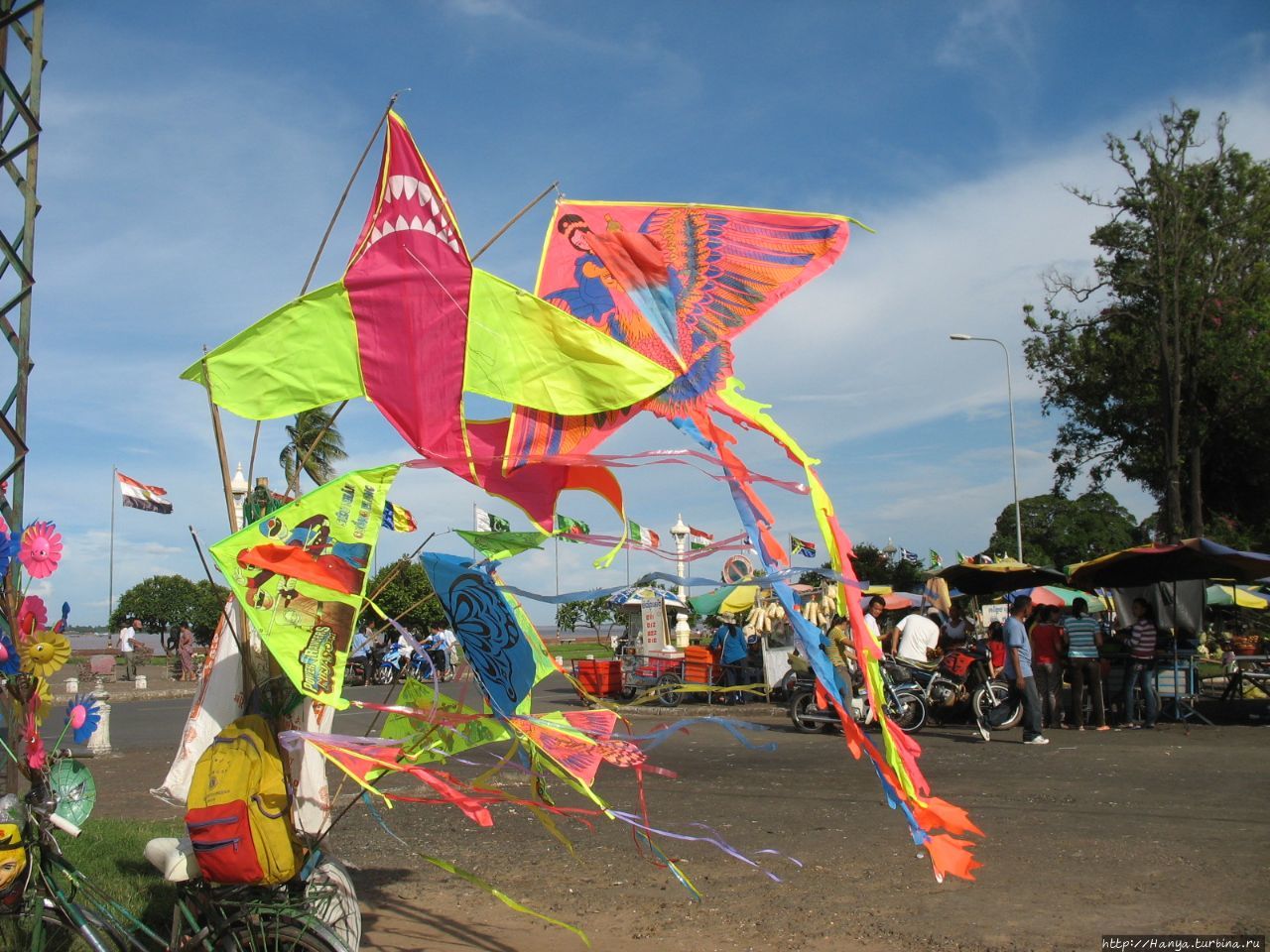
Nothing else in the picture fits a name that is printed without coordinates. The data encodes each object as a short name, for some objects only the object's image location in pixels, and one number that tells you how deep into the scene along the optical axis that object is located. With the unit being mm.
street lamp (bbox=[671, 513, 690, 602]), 25812
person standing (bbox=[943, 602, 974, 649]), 15305
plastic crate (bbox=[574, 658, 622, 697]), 18078
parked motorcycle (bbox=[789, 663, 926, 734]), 12629
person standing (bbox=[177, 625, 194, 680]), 26988
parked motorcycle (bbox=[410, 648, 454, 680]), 21602
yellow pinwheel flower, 4238
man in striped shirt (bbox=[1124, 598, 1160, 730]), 12695
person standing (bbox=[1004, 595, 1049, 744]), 11766
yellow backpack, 3559
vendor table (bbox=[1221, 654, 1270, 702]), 13484
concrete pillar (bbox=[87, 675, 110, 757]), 12594
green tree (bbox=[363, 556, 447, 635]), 28828
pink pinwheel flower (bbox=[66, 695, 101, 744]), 4332
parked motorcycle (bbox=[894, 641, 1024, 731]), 12875
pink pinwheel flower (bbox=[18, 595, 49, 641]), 4270
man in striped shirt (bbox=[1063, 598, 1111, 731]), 12867
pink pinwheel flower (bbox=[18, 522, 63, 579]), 4273
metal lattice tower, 4566
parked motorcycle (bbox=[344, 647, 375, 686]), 26500
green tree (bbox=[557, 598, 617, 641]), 19634
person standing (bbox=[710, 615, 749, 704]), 18109
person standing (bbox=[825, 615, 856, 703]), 11164
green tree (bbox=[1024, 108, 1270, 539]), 25297
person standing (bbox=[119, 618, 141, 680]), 28933
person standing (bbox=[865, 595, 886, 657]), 12225
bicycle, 3529
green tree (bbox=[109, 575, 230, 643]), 59281
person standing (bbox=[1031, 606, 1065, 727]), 13016
